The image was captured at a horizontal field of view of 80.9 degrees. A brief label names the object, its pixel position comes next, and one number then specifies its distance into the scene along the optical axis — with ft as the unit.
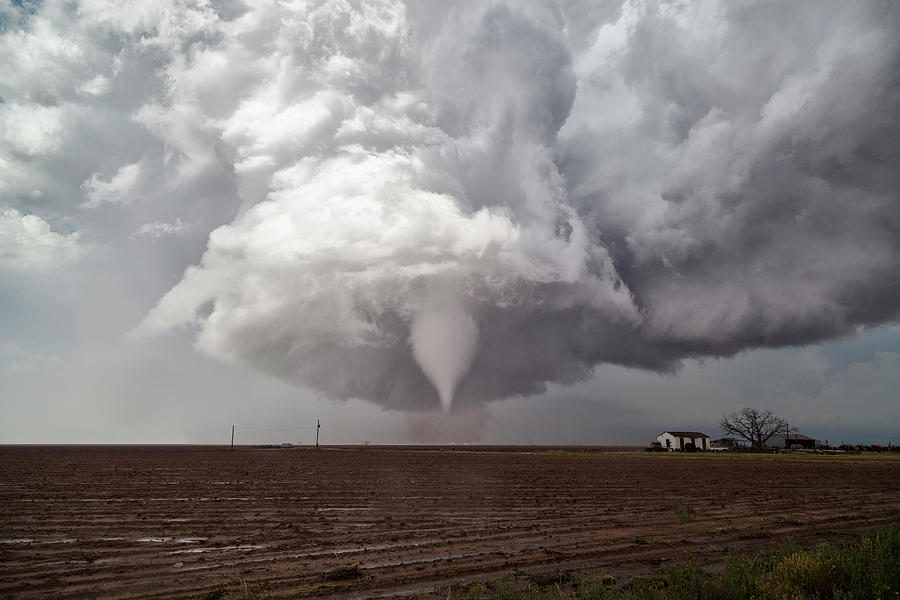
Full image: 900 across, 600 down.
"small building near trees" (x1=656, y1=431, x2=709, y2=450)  499.51
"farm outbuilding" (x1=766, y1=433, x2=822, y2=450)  515.91
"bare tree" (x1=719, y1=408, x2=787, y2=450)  545.44
